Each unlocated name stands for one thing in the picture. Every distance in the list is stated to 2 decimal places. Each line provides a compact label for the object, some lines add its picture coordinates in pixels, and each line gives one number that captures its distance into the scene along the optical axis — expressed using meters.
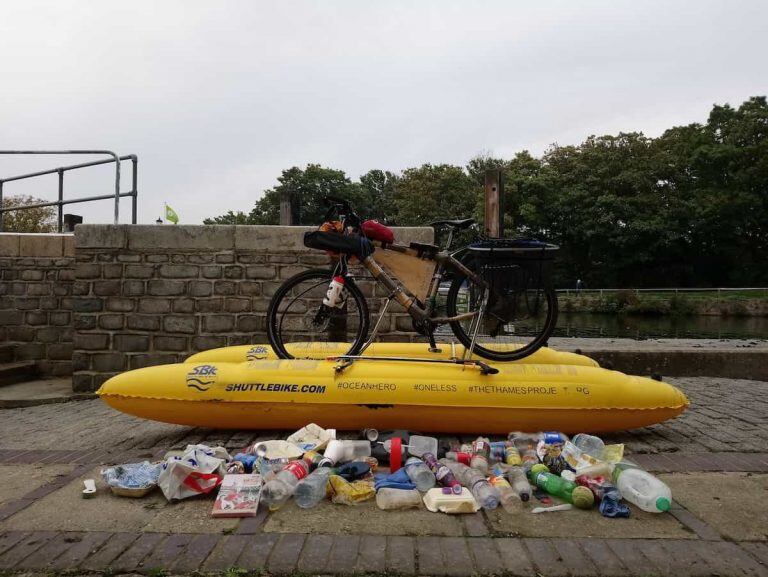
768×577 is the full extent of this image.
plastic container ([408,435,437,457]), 3.53
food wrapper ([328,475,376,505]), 2.92
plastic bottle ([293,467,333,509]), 2.90
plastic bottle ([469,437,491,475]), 3.32
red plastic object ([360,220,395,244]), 4.46
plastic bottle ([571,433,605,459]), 3.58
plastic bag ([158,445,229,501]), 2.97
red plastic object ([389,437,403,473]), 3.38
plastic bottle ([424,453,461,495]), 2.96
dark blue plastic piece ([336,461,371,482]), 3.19
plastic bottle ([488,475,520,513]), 2.82
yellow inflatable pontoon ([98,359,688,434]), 3.92
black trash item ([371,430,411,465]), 3.55
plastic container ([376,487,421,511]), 2.85
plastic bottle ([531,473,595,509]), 2.84
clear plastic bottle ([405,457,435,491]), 3.09
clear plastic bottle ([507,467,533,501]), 2.96
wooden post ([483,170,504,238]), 6.24
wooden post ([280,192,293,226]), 7.21
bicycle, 4.20
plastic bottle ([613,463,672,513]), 2.76
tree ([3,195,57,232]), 22.27
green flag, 8.55
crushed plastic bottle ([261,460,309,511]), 2.88
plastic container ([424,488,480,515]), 2.79
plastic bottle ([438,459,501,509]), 2.88
